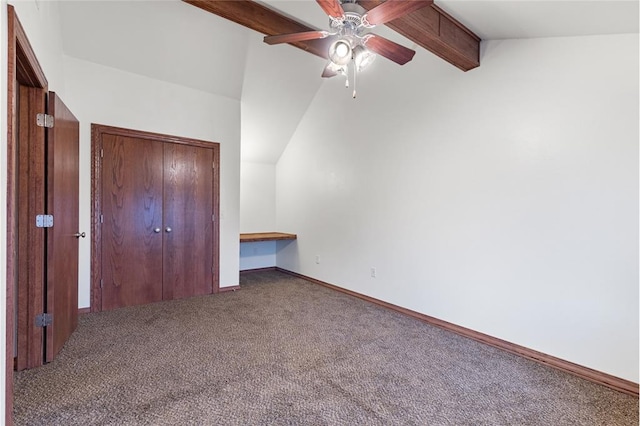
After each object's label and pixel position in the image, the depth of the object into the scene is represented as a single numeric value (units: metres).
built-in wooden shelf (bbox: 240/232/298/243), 4.87
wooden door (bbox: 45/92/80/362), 2.38
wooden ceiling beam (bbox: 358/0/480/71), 2.28
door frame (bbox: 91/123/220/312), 3.44
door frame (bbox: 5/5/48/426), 1.48
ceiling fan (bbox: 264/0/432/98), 1.74
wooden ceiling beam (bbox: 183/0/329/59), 2.51
